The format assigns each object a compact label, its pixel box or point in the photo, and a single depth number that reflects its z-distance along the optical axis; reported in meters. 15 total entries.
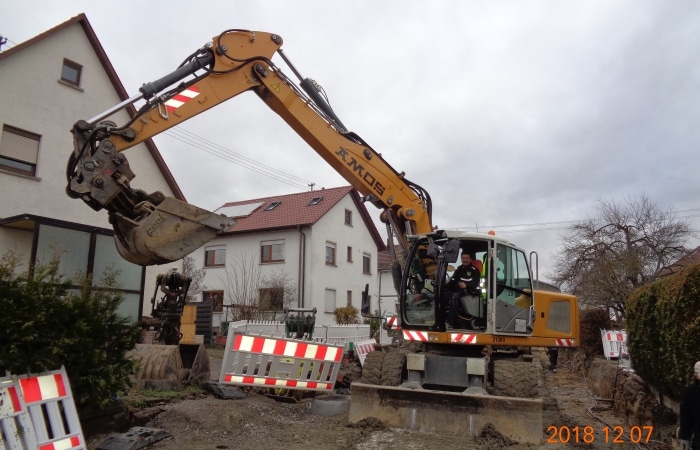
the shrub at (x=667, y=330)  6.25
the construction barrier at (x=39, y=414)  4.62
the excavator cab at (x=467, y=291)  7.67
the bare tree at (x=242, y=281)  26.69
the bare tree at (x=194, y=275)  25.83
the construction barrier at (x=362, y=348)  12.01
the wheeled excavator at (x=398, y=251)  5.87
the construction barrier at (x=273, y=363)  8.63
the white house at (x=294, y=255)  26.84
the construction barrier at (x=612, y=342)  16.95
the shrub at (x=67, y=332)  4.89
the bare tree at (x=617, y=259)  20.61
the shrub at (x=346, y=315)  27.08
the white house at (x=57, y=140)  10.16
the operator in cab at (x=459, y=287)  7.72
